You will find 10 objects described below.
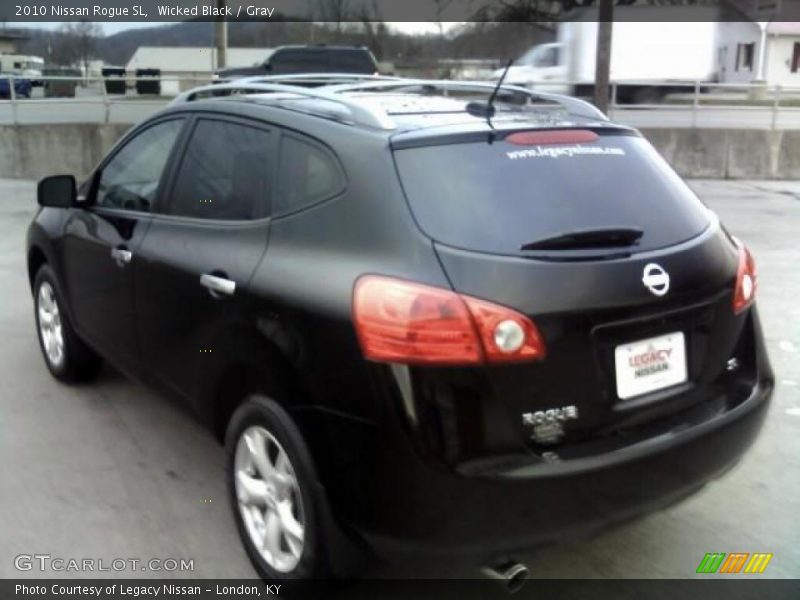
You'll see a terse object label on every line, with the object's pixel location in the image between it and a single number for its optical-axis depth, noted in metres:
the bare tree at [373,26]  27.26
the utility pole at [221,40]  19.05
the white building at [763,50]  43.81
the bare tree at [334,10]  33.03
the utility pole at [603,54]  15.78
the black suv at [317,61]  18.53
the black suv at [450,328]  2.42
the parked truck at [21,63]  45.66
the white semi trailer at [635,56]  25.02
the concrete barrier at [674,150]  14.34
